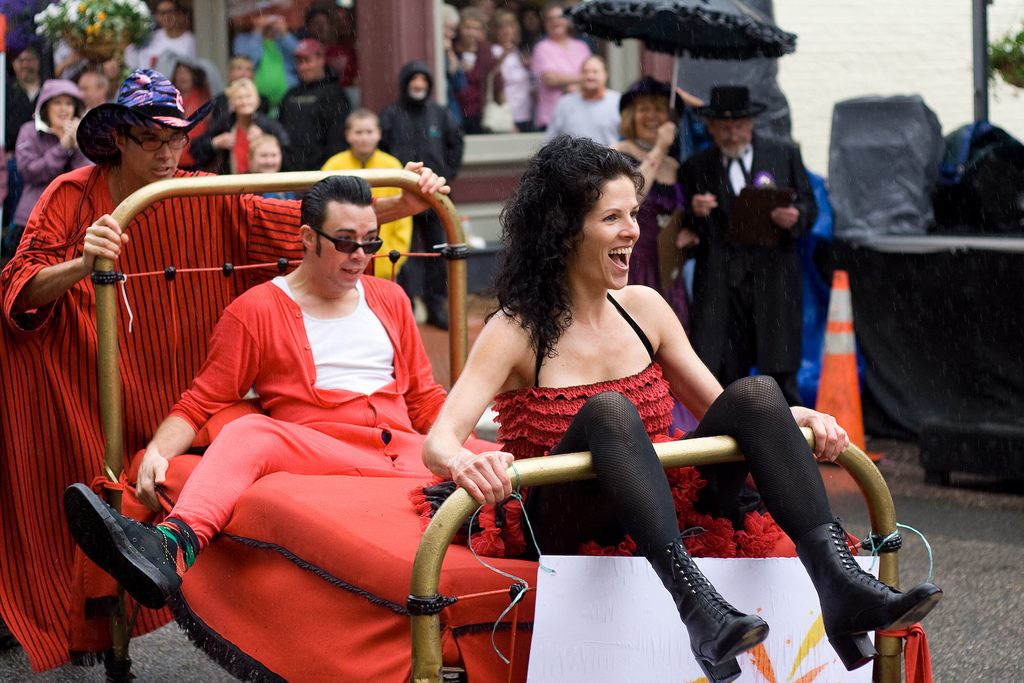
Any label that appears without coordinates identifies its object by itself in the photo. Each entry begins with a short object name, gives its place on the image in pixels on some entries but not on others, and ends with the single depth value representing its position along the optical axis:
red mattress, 3.48
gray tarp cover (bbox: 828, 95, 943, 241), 8.59
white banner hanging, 3.29
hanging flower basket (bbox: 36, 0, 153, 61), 9.38
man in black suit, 7.90
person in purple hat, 4.74
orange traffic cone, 7.79
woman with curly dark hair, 3.20
